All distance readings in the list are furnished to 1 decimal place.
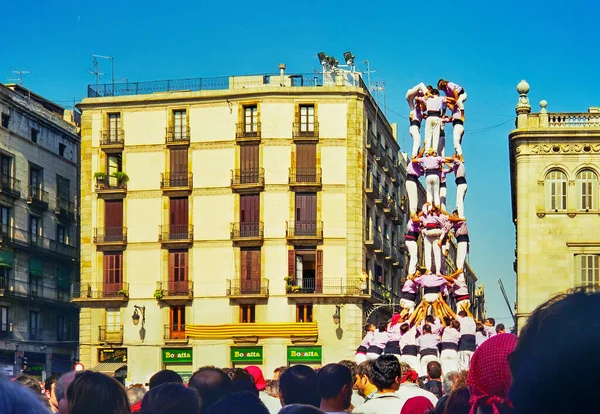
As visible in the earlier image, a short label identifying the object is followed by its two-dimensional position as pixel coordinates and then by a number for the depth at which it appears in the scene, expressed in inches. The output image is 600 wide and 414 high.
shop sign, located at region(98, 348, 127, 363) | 1985.7
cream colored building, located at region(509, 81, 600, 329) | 1913.1
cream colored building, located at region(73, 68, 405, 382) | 1927.9
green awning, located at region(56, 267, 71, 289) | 2217.0
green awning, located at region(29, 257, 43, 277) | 2106.3
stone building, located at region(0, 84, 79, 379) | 2031.3
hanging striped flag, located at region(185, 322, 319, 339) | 1905.8
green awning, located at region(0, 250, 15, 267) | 1999.3
